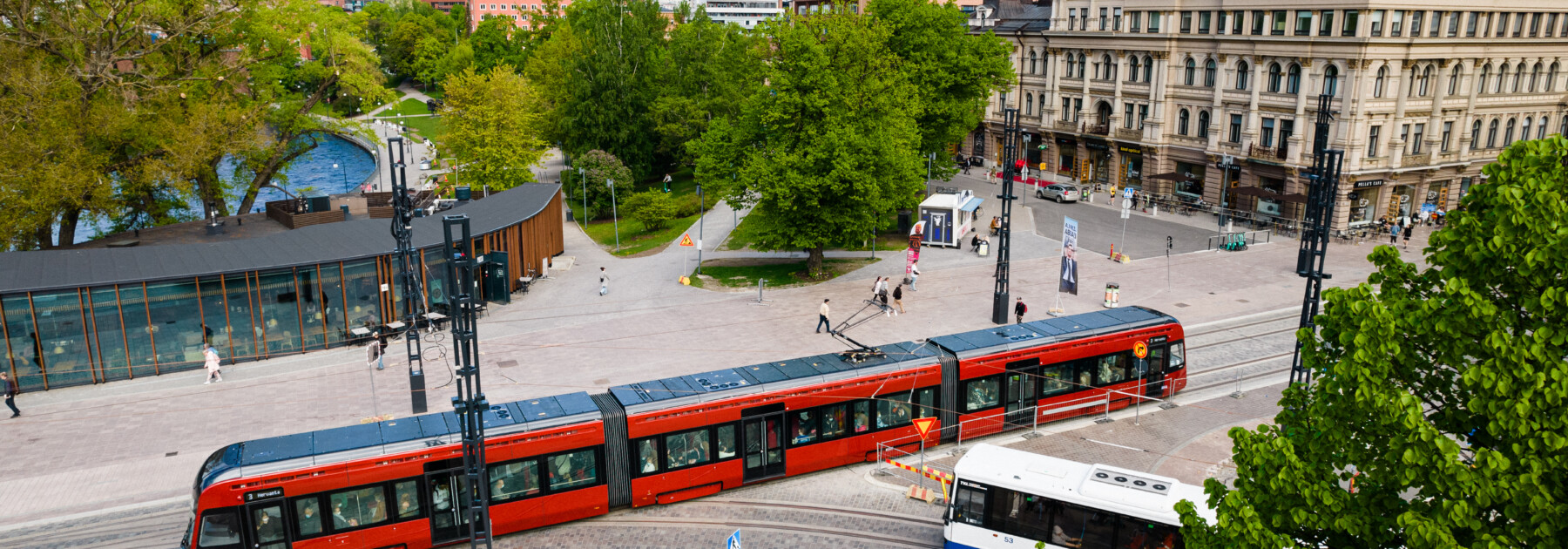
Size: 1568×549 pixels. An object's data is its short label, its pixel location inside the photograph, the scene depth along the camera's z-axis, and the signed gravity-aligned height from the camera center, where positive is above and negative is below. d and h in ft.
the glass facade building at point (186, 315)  96.37 -23.83
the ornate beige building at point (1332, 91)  169.99 -2.92
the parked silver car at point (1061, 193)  207.62 -23.67
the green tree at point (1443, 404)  31.48 -10.72
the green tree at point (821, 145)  134.31 -9.54
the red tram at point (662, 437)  61.46 -24.48
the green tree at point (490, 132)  192.75 -10.88
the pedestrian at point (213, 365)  99.30 -27.76
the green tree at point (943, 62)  184.24 +2.25
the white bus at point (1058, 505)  59.36 -25.22
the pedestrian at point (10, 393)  90.65 -27.83
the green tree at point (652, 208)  189.47 -24.68
